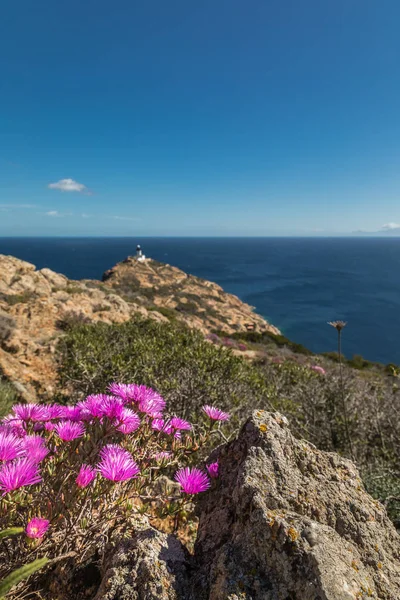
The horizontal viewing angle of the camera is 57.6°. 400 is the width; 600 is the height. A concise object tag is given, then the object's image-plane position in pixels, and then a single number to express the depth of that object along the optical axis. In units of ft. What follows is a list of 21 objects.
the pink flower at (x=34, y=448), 1.39
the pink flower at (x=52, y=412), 1.73
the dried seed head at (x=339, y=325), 3.36
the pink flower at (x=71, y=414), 1.75
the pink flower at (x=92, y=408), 1.64
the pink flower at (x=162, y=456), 1.66
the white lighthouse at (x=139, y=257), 165.40
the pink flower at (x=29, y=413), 1.71
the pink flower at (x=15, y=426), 1.64
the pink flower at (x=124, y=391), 1.72
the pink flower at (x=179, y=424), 1.74
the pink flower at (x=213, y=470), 1.68
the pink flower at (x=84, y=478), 1.38
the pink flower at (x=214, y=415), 1.85
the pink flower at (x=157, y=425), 1.75
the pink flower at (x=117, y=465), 1.32
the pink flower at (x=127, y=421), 1.58
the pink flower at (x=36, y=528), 1.24
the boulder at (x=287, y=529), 1.17
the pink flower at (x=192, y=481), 1.47
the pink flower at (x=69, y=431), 1.56
